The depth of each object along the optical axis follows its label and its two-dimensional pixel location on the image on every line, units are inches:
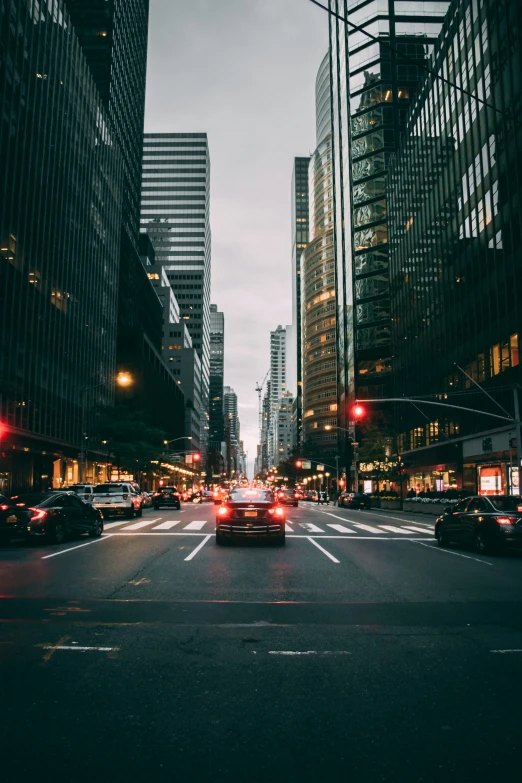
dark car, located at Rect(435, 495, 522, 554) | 605.3
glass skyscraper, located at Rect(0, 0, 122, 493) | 1638.8
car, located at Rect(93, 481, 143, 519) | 1199.1
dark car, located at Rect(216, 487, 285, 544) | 676.7
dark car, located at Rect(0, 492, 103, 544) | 645.4
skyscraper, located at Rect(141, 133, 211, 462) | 6584.6
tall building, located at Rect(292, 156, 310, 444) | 7377.0
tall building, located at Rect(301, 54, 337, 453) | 5226.4
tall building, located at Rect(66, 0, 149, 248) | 3125.0
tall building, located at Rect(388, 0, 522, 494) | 1504.7
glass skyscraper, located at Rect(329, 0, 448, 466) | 3400.6
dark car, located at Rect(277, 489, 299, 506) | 2138.3
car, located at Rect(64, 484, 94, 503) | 1181.1
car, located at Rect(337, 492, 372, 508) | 2085.4
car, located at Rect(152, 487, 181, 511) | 1786.4
